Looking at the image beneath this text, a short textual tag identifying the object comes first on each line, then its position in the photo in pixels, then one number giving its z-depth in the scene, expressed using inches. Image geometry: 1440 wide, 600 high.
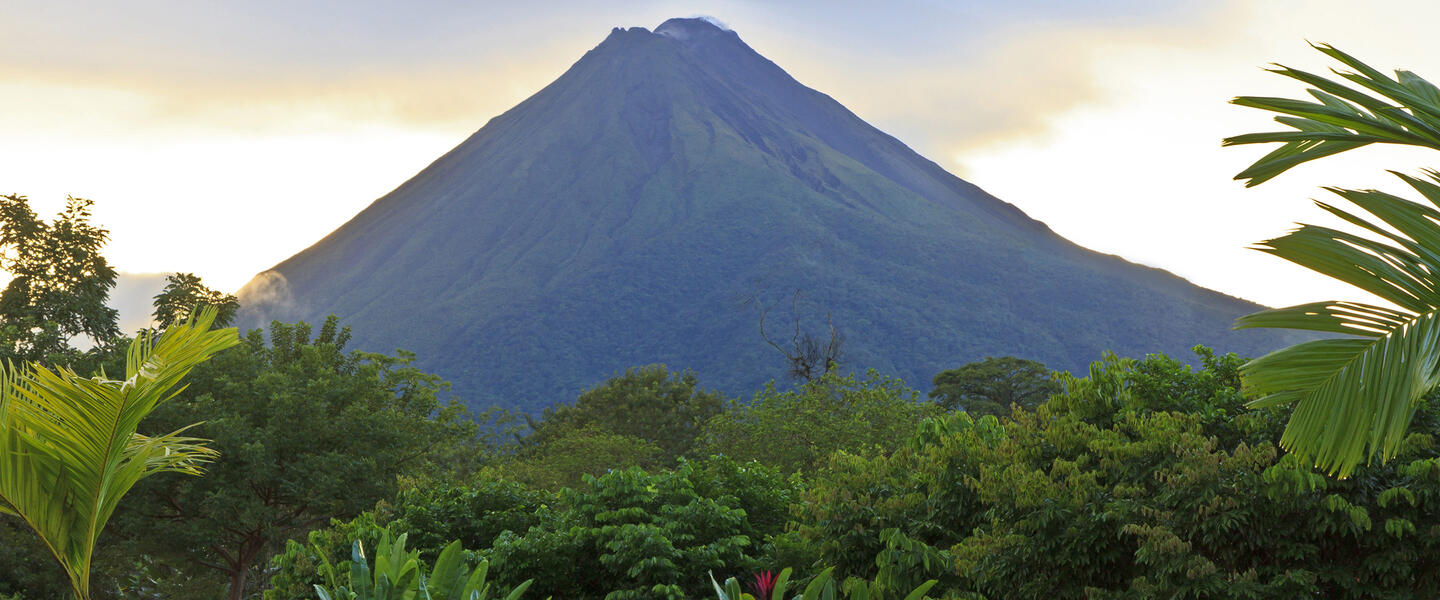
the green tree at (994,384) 2844.5
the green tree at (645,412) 2314.2
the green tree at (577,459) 1357.0
